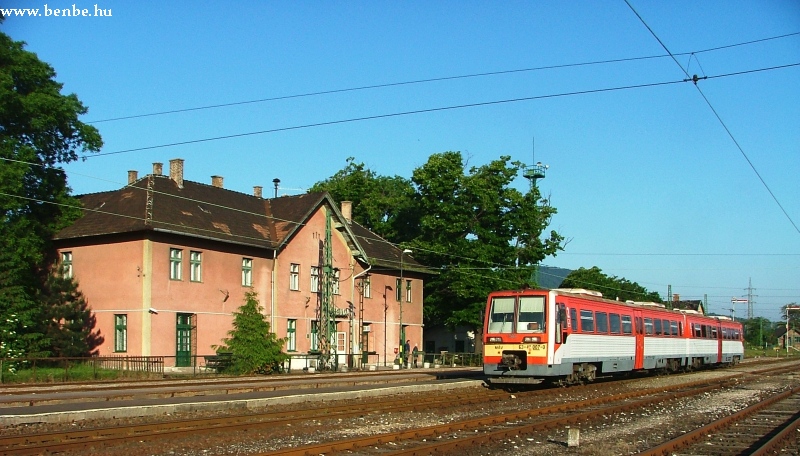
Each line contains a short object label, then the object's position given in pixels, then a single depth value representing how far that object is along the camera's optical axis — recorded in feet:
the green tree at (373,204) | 204.33
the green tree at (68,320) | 116.47
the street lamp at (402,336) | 157.52
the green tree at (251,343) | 113.19
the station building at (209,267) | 118.83
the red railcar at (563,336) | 79.36
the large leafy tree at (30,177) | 111.04
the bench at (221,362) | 116.47
